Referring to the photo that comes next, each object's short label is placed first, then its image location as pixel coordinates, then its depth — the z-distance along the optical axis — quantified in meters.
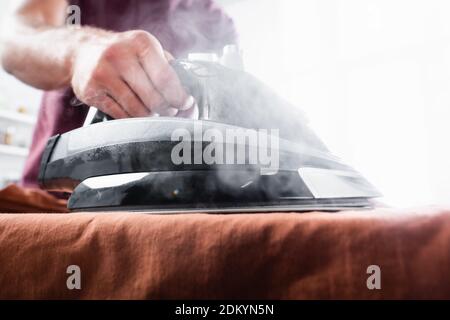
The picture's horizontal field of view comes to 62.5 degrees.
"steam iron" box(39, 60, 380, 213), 0.44
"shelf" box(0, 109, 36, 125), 2.09
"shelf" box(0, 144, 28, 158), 2.09
